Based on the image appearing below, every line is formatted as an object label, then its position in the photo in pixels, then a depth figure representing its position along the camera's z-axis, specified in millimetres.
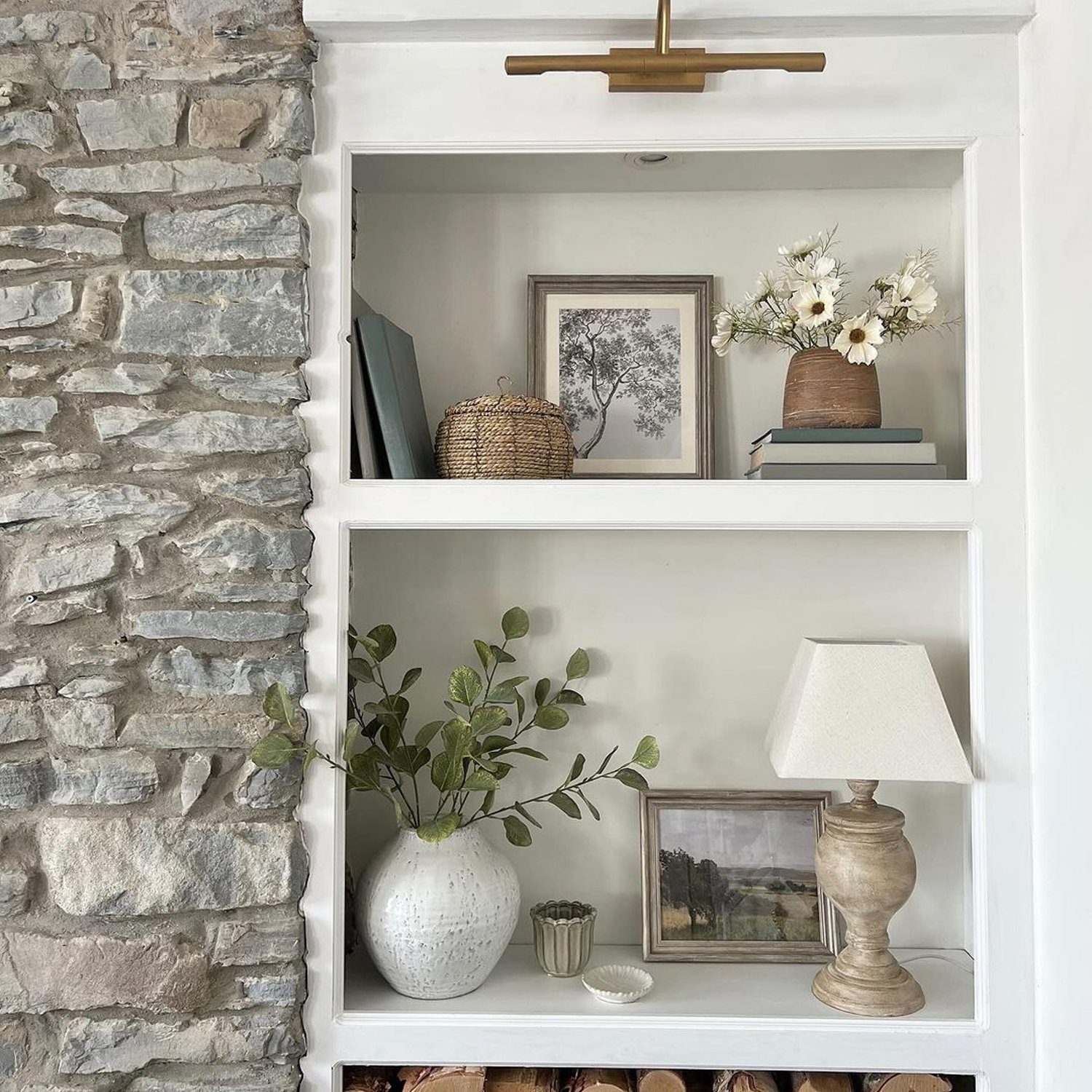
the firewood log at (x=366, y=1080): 1470
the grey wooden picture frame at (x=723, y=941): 1667
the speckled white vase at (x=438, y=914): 1456
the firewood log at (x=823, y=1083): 1442
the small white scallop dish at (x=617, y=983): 1479
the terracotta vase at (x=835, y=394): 1569
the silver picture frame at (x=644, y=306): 1732
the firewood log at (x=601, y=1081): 1438
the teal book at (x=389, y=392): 1545
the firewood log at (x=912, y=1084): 1440
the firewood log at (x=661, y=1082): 1436
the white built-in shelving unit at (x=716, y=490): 1438
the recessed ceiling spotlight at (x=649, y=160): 1594
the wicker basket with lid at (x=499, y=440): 1529
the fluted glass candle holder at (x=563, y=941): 1579
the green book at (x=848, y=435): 1544
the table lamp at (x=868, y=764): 1443
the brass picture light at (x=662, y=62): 1400
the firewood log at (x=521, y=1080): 1455
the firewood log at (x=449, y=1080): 1441
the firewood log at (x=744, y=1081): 1444
